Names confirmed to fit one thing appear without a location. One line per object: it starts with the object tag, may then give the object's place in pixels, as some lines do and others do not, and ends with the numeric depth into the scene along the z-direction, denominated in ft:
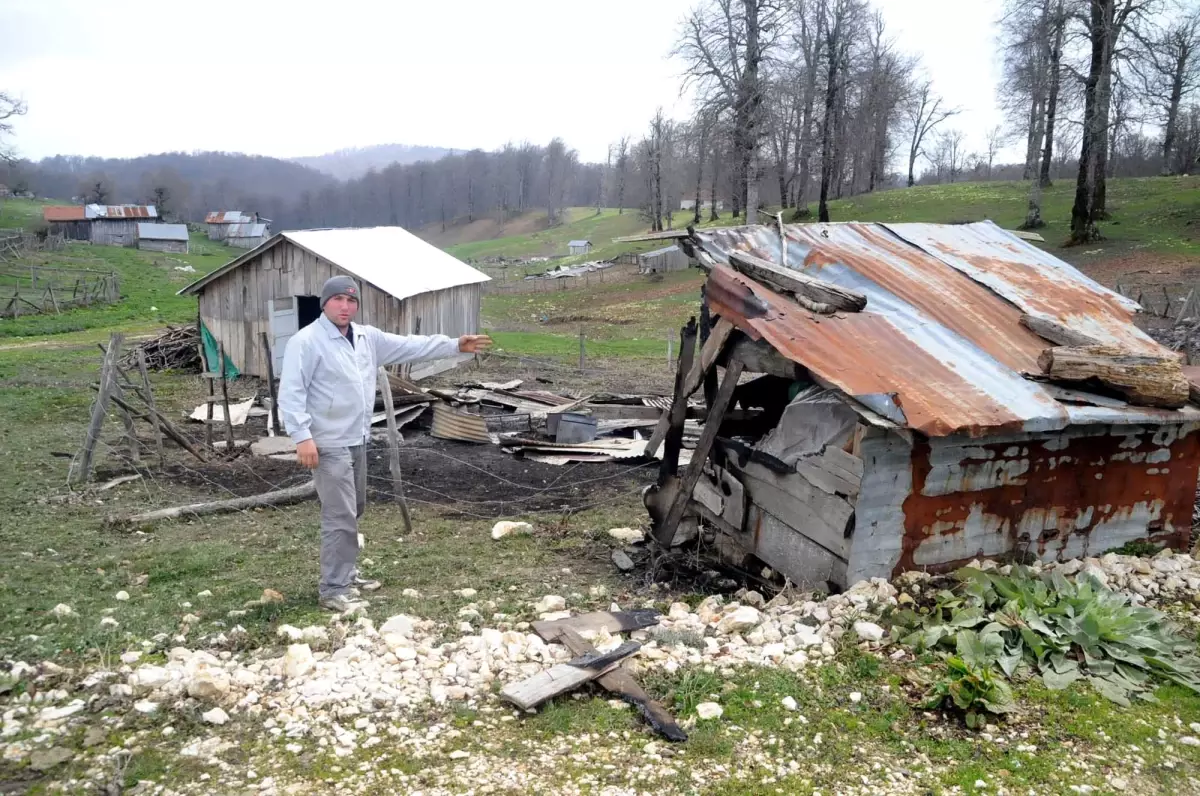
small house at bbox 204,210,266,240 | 239.50
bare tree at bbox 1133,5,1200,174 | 83.15
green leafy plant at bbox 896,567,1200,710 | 14.83
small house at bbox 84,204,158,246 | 210.38
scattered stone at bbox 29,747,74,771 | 11.80
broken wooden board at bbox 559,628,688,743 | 12.76
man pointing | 17.83
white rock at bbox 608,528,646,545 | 26.18
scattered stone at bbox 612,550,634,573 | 23.35
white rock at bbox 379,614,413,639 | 16.49
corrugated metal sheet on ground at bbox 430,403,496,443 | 41.14
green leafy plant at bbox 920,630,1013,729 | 13.43
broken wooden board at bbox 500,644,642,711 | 13.42
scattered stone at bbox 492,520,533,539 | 26.20
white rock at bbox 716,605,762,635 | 16.53
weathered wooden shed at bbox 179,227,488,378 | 58.44
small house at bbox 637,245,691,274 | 143.64
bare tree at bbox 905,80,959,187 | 200.85
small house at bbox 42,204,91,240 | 208.95
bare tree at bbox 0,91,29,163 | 136.98
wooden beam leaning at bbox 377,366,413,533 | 25.78
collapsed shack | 18.01
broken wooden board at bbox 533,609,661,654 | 16.51
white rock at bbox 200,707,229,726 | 12.96
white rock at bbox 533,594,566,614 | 18.34
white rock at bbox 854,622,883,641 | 15.85
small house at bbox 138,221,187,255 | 198.29
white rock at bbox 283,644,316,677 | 14.34
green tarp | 63.10
